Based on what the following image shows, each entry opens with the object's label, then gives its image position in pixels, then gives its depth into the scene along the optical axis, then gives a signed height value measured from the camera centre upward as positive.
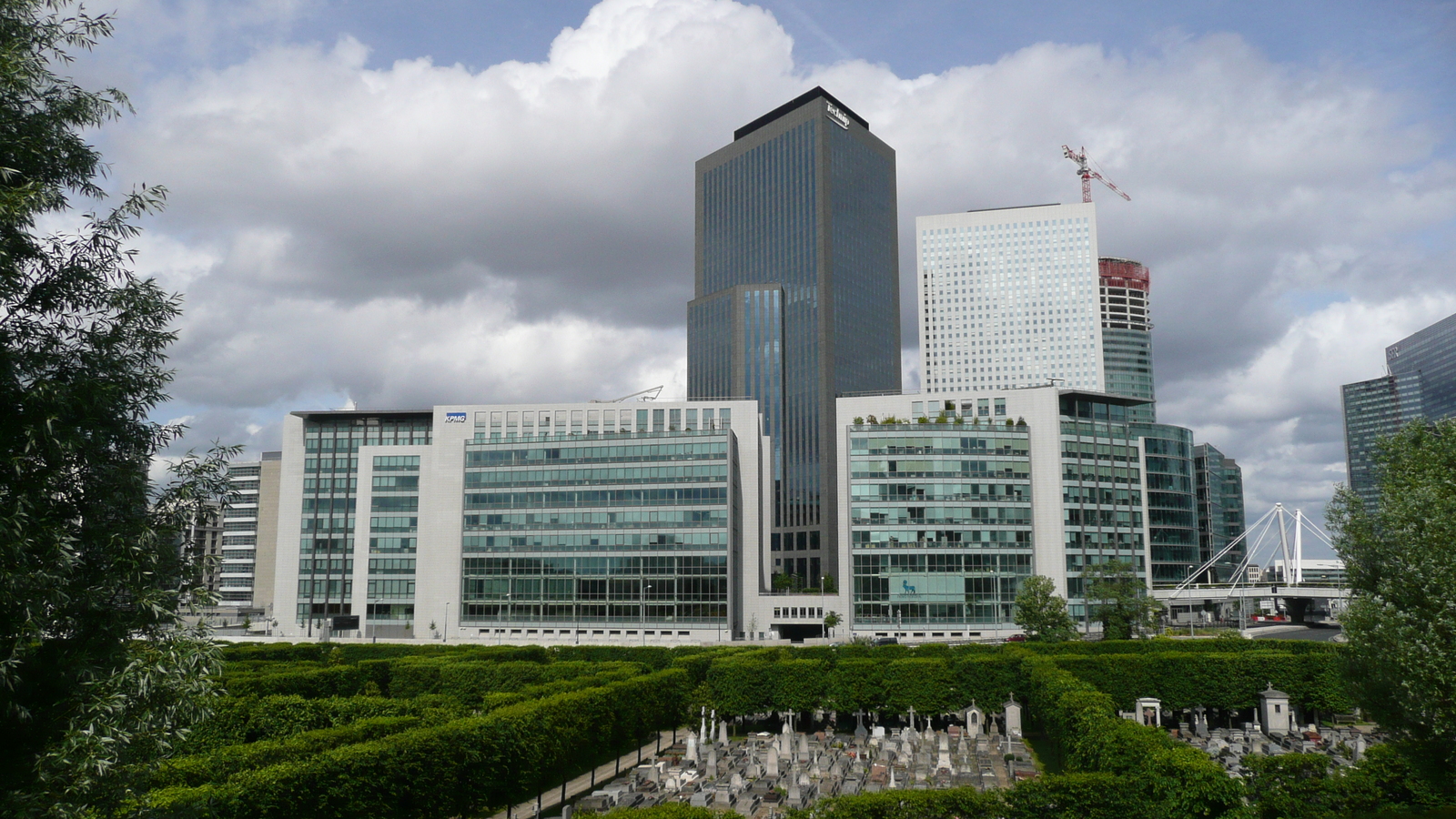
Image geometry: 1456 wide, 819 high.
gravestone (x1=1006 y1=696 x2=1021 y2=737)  69.88 -14.34
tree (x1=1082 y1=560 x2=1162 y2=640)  106.19 -8.48
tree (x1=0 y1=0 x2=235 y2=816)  17.28 +0.79
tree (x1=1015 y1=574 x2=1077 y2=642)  97.56 -8.81
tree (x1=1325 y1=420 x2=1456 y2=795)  33.44 -2.50
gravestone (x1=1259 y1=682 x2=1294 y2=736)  69.19 -13.81
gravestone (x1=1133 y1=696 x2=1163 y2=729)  68.75 -13.40
